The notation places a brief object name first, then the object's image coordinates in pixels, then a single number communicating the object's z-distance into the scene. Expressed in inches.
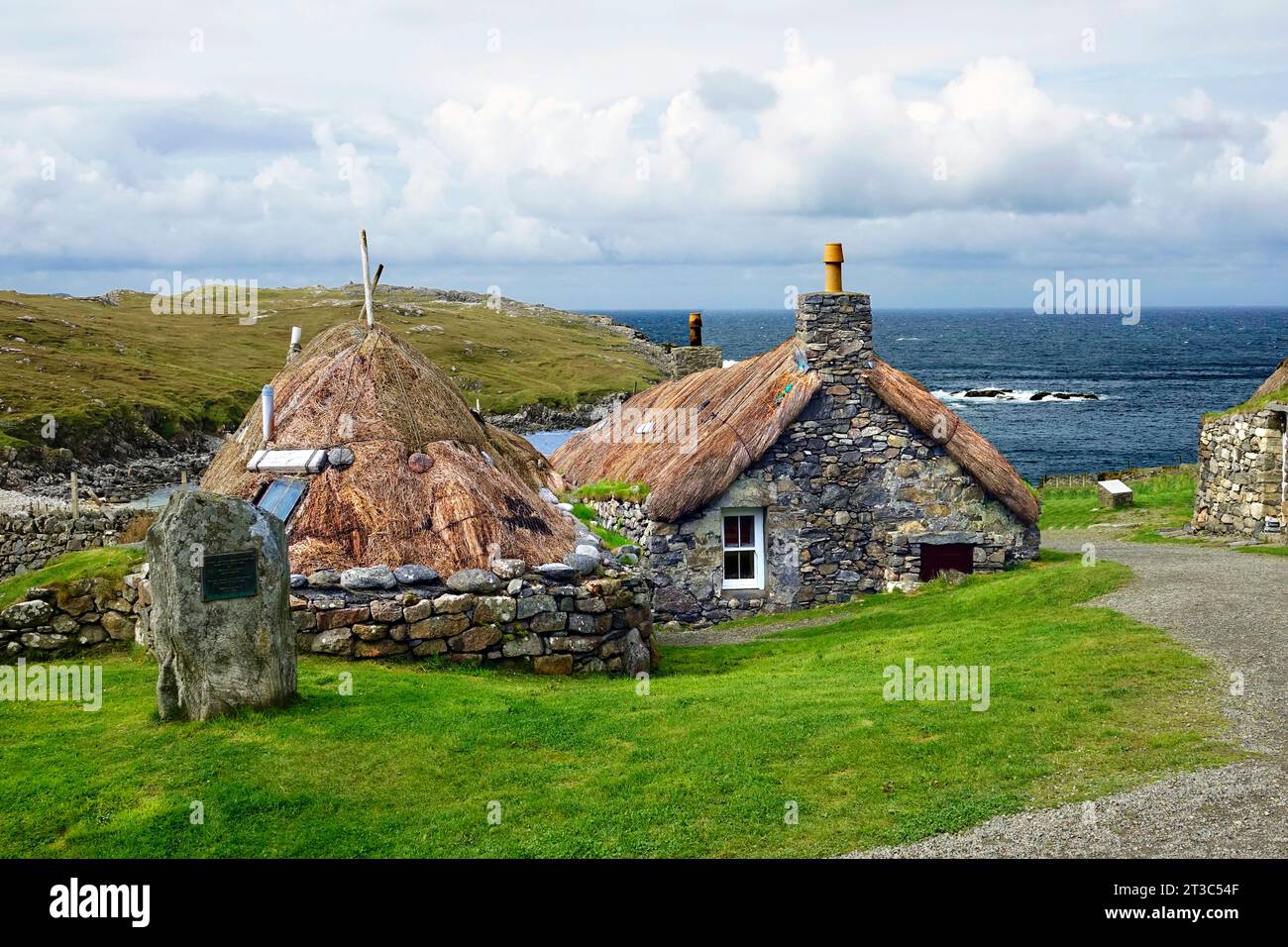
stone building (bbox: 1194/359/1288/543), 1005.2
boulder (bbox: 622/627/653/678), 599.5
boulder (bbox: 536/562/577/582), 589.6
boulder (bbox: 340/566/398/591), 554.3
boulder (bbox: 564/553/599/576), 602.9
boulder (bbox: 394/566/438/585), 561.6
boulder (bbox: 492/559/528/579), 580.1
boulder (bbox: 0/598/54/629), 546.9
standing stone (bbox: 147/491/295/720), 418.6
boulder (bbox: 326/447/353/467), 641.6
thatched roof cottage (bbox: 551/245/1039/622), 917.2
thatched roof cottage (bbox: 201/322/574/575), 602.5
